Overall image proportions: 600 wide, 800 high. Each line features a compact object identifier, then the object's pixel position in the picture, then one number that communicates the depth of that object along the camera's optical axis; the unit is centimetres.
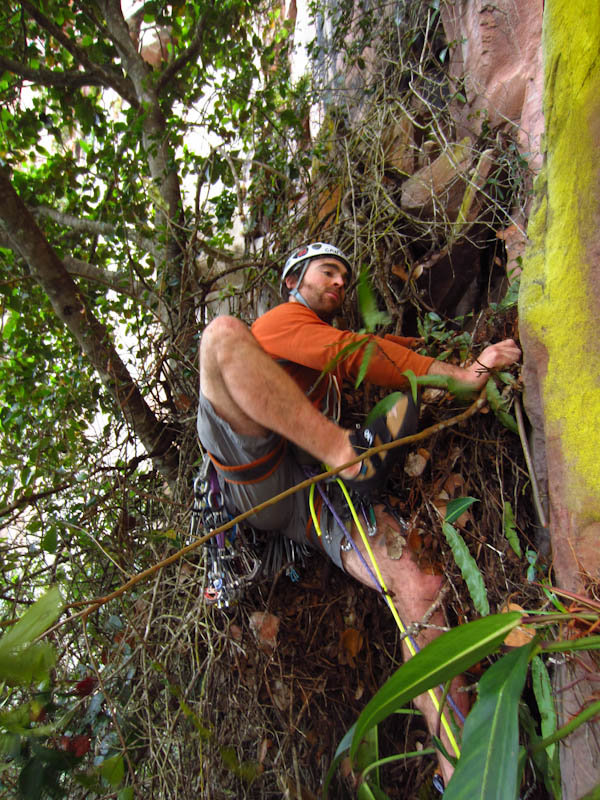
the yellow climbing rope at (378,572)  145
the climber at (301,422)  158
